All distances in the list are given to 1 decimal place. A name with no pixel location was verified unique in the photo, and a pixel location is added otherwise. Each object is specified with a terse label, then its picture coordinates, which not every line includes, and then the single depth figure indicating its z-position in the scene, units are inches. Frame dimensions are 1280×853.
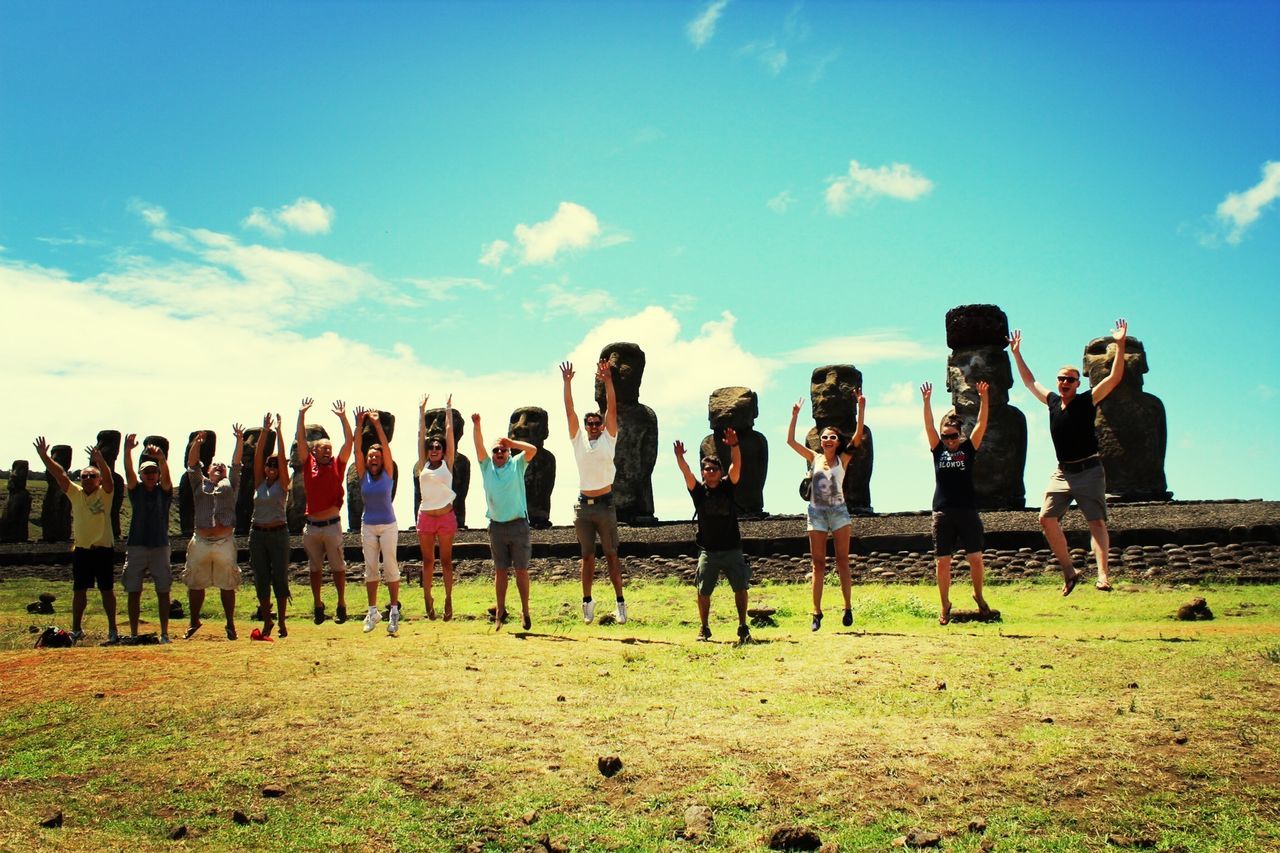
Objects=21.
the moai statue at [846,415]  895.7
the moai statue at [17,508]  1329.1
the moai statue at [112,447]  1314.0
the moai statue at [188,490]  1135.0
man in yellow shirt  466.6
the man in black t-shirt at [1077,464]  421.4
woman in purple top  460.1
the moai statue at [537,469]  1035.9
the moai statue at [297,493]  1173.7
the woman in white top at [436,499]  494.0
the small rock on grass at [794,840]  212.4
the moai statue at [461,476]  1115.9
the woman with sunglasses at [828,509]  416.5
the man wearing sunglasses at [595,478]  442.6
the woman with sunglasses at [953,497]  421.7
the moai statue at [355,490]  1163.3
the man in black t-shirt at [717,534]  409.7
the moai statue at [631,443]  937.5
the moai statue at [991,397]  831.7
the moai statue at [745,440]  921.5
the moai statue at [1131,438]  802.2
